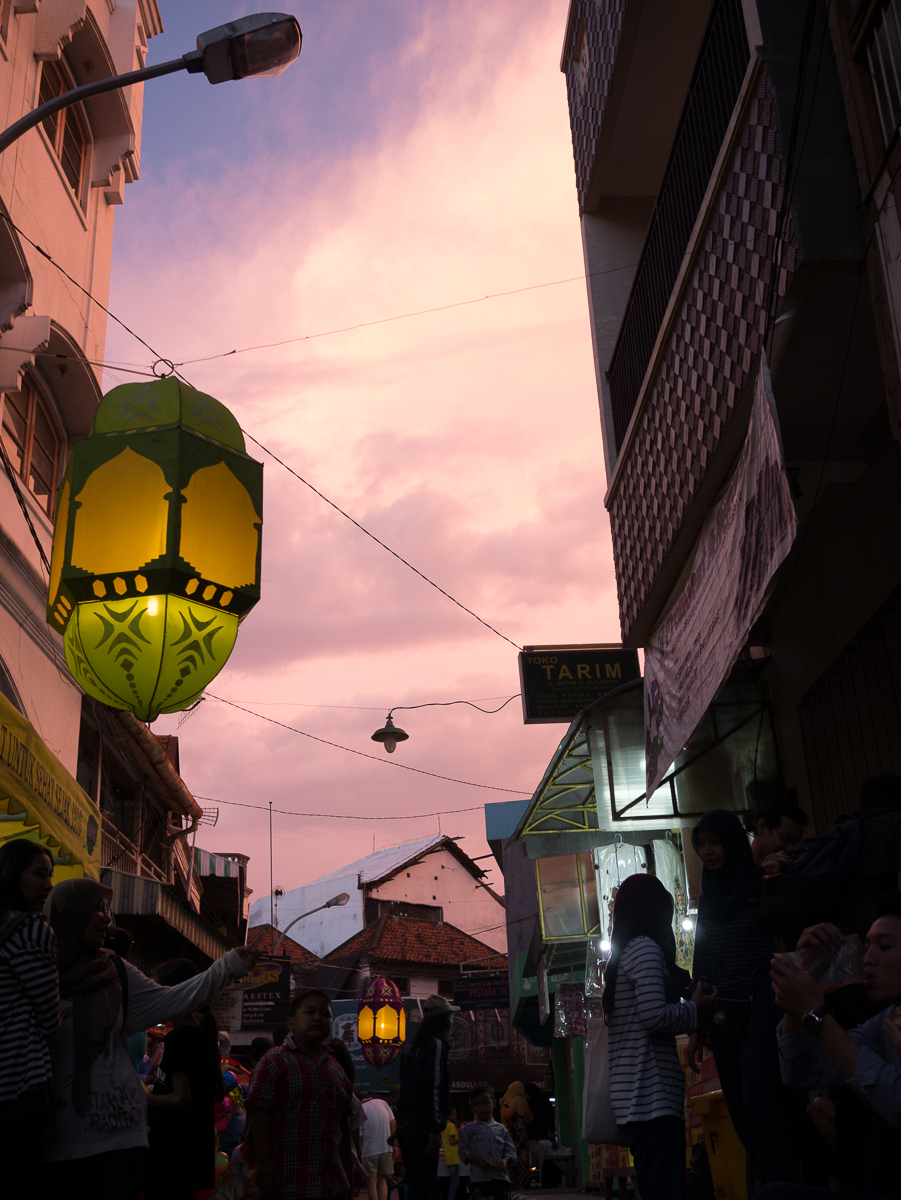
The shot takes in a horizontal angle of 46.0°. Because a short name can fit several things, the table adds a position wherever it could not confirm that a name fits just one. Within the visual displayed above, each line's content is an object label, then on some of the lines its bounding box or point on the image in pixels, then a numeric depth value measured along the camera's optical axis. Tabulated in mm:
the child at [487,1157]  9922
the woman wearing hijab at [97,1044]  4004
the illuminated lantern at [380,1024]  20578
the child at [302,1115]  4781
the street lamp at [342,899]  44366
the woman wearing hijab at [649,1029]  4629
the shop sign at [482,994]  31402
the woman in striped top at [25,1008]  3717
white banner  5406
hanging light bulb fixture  19984
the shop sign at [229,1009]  23781
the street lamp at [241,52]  7133
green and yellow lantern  5395
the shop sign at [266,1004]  27734
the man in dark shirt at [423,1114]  8250
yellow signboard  6219
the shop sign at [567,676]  14891
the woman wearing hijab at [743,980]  4355
